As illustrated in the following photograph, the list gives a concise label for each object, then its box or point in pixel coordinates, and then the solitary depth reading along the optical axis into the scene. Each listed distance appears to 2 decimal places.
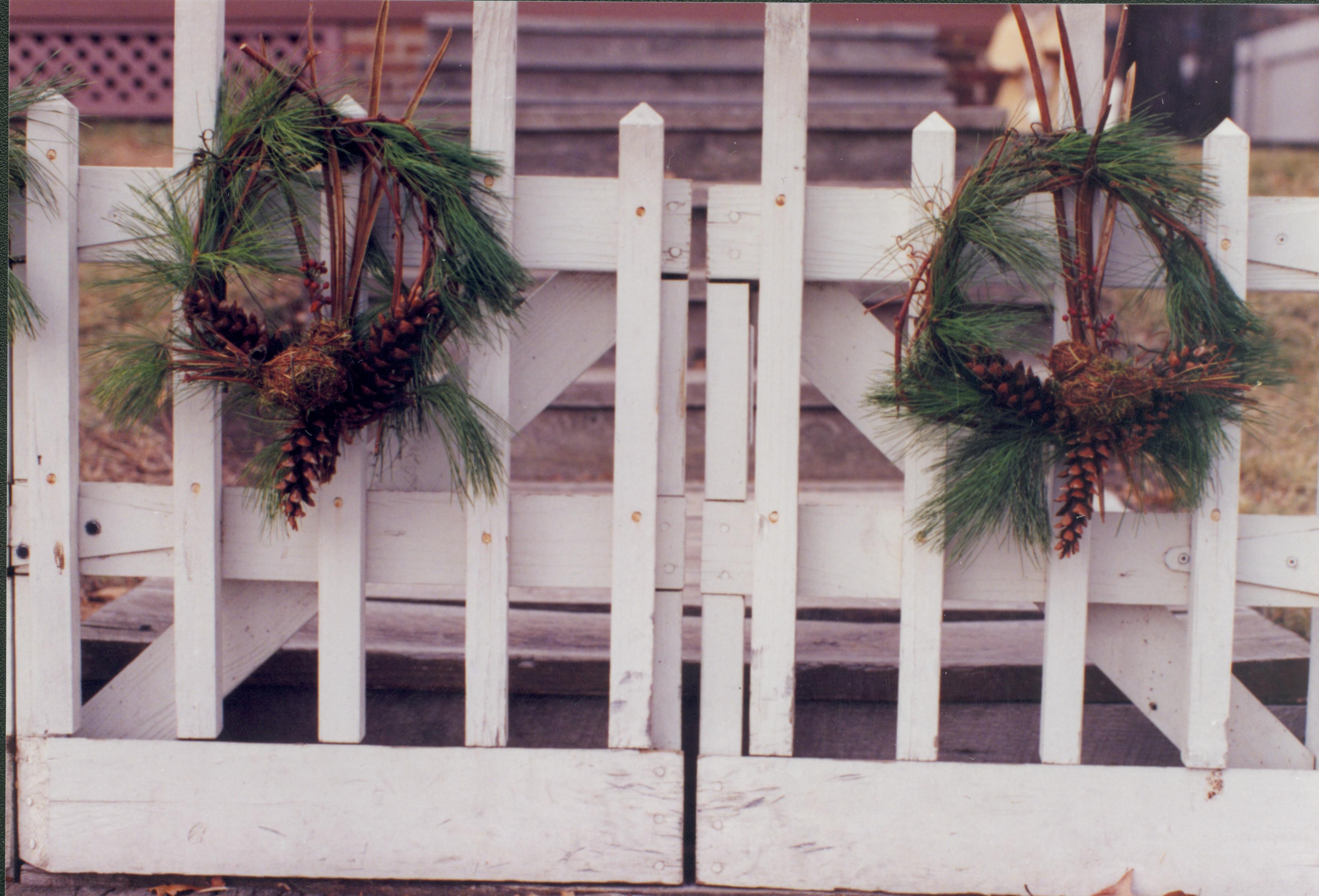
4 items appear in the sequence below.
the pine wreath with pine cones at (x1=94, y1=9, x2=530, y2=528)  3.46
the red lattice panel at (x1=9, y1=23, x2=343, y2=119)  7.46
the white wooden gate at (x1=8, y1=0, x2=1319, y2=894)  3.54
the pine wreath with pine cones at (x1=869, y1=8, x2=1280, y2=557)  3.47
